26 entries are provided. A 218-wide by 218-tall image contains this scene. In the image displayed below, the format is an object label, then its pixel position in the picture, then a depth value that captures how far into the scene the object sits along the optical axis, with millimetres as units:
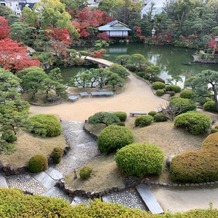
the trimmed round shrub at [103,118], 17281
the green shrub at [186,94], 21984
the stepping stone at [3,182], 12398
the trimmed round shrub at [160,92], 23359
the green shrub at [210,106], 19250
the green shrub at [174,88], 23938
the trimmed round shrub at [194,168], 11492
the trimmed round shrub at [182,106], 18359
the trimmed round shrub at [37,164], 13266
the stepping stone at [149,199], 10430
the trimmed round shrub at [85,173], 12484
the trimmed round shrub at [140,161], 11680
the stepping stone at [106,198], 11348
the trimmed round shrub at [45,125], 16203
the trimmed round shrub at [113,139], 14188
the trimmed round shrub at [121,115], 18516
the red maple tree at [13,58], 24578
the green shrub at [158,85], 24578
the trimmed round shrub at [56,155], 14320
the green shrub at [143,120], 17547
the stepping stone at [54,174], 13315
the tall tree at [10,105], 13719
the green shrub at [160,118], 17891
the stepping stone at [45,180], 12781
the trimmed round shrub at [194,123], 14883
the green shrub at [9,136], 13850
